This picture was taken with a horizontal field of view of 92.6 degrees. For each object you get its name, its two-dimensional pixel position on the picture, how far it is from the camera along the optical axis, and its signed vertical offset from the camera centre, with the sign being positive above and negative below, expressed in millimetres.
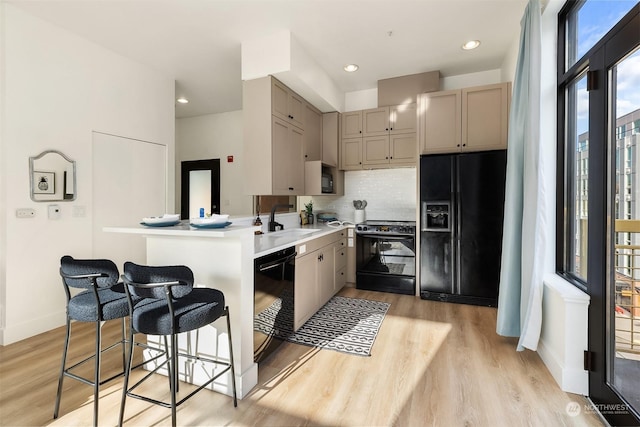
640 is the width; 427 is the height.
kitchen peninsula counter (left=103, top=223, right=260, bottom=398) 1859 -415
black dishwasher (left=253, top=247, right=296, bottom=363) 2082 -666
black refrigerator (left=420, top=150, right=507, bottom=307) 3371 -163
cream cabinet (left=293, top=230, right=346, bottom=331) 2758 -663
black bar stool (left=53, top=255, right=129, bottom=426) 1555 -485
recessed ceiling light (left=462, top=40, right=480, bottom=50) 3261 +1807
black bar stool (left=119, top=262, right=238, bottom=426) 1415 -504
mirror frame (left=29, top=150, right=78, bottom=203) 2731 +376
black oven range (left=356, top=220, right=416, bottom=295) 3836 -595
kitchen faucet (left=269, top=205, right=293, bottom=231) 3465 -135
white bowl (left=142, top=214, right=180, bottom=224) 2018 -54
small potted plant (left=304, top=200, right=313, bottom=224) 4555 -13
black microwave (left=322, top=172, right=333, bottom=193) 4160 +399
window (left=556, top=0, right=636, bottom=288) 1605 +451
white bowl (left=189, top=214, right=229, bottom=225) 1861 -55
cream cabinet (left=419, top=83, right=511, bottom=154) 3428 +1069
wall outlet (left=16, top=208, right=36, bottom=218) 2658 -17
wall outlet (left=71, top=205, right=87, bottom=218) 3078 -9
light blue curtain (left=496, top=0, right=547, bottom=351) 2170 +25
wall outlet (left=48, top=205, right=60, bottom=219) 2881 +1
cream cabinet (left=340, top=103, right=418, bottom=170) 4133 +996
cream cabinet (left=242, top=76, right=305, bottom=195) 3225 +789
